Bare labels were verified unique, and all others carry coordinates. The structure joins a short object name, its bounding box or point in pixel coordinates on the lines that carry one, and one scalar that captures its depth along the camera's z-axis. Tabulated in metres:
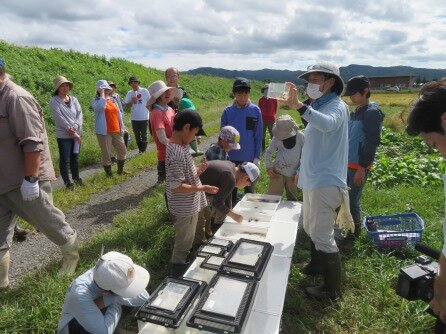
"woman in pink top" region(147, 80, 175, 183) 5.21
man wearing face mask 2.91
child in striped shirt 3.16
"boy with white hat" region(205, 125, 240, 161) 3.91
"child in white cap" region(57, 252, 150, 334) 2.29
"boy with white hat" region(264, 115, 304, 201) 4.45
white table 2.08
